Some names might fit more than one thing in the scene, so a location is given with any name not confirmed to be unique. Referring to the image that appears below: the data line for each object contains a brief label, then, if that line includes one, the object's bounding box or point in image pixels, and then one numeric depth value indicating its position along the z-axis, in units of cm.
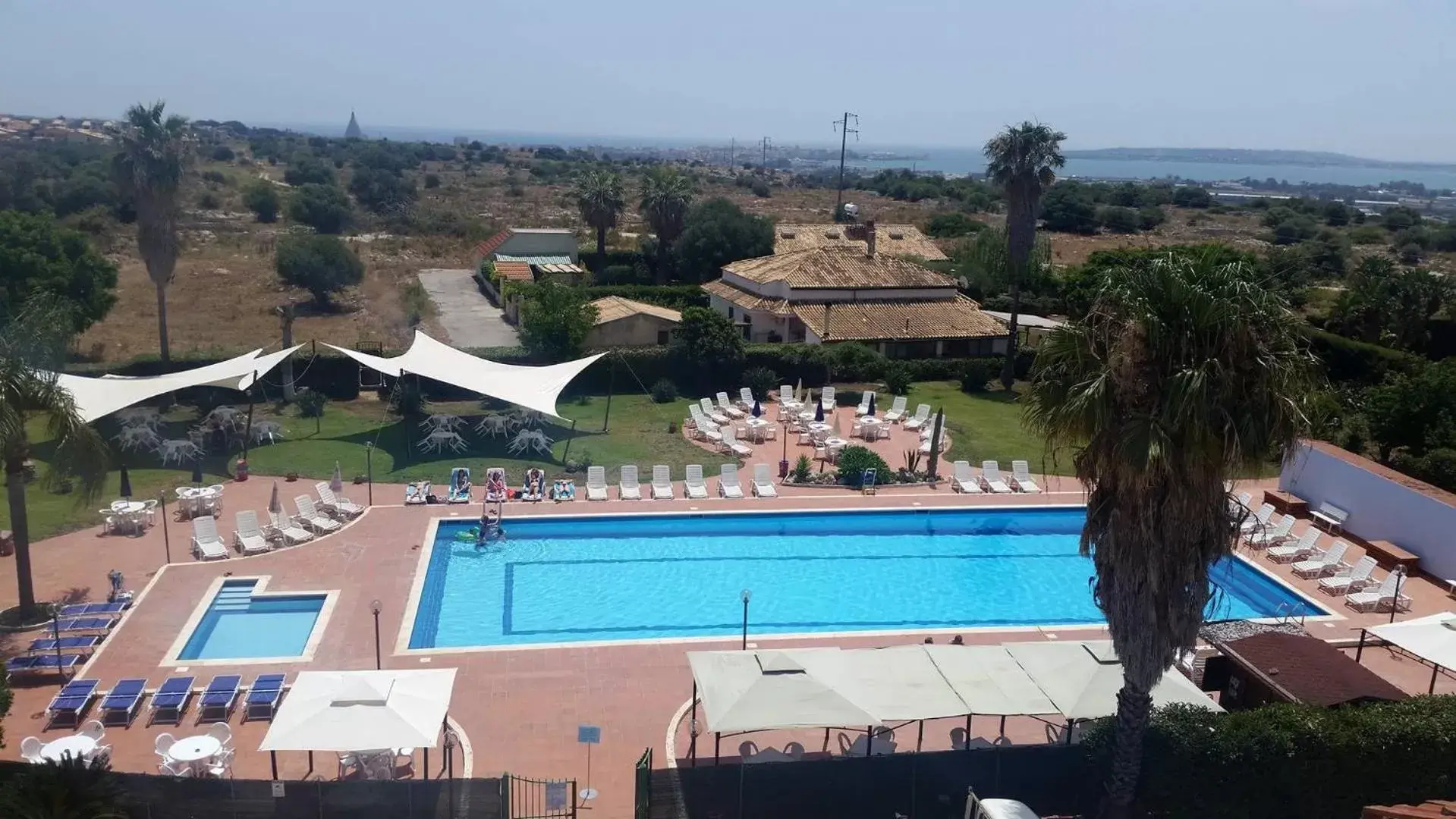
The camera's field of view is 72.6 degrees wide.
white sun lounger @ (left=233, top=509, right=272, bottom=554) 1770
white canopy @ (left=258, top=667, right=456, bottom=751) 1023
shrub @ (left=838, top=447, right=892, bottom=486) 2291
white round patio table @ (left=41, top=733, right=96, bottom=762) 1052
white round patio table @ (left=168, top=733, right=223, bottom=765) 1077
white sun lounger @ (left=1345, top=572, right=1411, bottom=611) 1719
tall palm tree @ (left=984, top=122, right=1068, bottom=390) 3850
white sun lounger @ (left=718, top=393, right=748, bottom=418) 2836
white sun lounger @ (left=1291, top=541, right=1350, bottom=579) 1867
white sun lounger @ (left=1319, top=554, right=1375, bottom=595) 1777
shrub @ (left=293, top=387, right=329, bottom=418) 2666
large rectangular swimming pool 1691
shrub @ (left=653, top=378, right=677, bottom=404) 3008
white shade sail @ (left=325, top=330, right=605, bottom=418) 2390
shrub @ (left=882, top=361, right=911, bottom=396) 3164
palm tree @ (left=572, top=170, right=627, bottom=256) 4897
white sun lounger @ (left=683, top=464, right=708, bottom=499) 2172
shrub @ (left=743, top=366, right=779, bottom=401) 3045
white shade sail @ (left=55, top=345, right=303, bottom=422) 2144
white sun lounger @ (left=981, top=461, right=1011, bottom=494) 2258
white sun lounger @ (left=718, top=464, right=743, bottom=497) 2170
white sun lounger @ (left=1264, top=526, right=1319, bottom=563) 1933
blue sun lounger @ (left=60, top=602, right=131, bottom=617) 1466
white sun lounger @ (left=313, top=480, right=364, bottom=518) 1958
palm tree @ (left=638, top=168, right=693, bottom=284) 4781
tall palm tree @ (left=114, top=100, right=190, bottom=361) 2753
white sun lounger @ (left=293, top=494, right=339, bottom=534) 1886
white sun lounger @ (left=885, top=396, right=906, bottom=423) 2842
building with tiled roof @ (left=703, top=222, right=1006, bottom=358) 3566
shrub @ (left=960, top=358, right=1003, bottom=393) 3334
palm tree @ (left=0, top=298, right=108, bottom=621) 1360
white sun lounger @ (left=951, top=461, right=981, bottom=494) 2248
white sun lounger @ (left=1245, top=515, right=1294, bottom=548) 1989
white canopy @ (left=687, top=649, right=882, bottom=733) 1066
